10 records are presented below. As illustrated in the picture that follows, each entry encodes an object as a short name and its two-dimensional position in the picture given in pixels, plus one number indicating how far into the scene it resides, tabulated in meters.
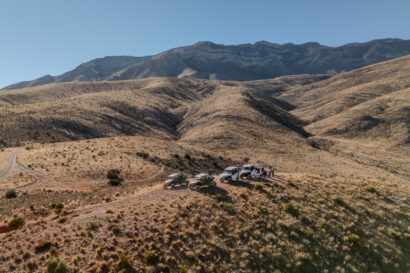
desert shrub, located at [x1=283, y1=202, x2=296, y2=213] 22.39
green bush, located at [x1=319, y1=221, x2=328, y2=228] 20.87
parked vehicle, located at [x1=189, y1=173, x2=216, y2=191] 24.94
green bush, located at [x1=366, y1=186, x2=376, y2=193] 29.19
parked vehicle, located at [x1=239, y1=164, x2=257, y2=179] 28.30
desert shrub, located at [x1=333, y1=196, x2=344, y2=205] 25.37
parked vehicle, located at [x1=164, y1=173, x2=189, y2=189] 26.56
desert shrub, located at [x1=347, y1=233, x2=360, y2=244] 19.38
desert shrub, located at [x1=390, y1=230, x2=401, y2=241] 20.41
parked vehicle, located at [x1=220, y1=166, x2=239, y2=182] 27.33
